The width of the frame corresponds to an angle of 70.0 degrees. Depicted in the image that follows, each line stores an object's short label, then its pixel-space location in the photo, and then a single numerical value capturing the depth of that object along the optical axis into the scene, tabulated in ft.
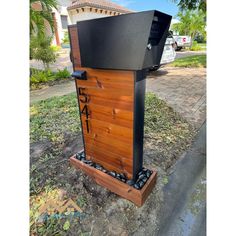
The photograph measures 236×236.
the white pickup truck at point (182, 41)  46.44
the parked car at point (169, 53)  18.31
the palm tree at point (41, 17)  14.46
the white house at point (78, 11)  35.88
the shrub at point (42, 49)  16.29
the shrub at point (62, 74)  18.05
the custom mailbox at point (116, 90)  3.09
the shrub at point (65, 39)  41.55
